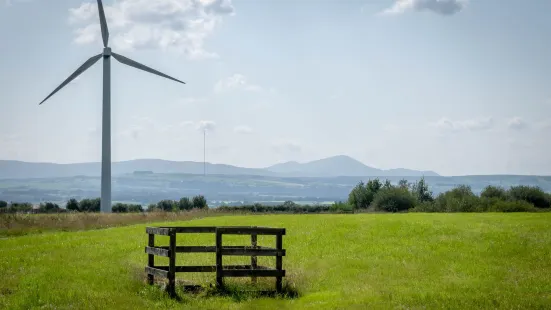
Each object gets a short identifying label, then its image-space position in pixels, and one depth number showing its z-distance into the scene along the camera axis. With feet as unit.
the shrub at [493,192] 247.70
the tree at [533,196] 241.76
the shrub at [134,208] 297.94
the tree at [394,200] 263.90
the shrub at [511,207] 220.64
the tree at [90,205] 328.29
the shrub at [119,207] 312.13
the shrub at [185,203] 328.90
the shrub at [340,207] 293.45
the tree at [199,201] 328.86
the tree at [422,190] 346.13
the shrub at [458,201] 229.86
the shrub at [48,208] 253.67
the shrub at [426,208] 242.95
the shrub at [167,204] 341.68
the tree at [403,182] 329.81
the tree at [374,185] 322.30
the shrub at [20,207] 256.85
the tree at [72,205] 320.13
